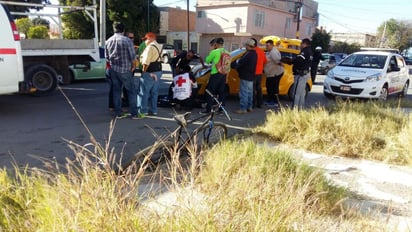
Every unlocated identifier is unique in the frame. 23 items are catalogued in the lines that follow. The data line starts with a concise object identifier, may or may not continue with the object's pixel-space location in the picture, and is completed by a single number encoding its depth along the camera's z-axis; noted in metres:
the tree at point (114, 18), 31.08
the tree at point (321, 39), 45.25
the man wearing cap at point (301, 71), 7.94
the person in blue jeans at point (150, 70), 7.03
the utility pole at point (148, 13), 32.58
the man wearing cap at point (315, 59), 11.10
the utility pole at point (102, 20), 17.23
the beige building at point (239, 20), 38.53
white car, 10.52
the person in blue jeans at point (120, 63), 6.74
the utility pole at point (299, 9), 32.22
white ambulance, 6.68
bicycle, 3.87
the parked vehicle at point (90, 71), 11.98
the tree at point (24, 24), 21.23
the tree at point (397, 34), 66.25
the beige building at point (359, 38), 73.06
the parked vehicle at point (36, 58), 6.77
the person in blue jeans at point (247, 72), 8.00
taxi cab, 9.19
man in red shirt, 8.33
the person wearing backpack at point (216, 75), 7.67
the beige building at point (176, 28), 41.75
